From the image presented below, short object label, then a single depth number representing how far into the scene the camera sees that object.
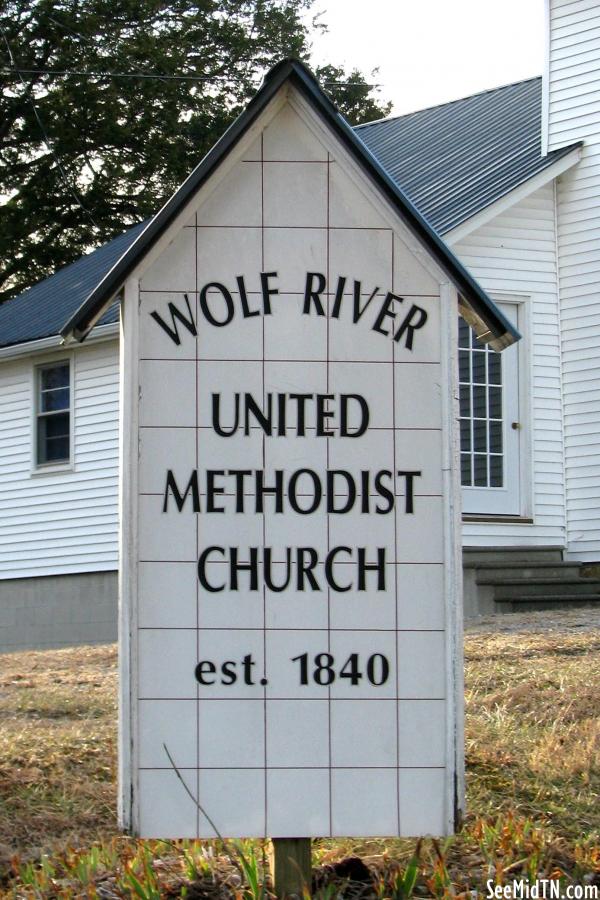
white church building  13.47
